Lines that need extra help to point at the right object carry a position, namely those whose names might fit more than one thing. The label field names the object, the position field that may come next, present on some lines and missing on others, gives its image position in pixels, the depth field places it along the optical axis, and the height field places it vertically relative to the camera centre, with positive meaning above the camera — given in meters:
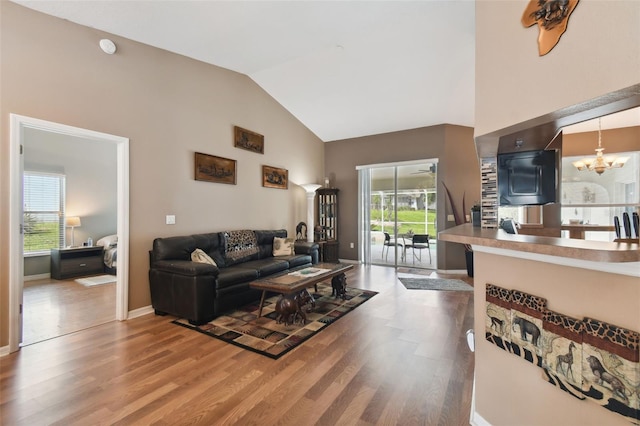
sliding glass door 6.00 +0.01
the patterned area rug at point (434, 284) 4.49 -1.22
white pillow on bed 5.55 -0.55
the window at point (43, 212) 5.11 +0.07
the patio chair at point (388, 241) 6.39 -0.63
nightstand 4.96 -0.89
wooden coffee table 2.94 -0.76
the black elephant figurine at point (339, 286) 3.95 -1.04
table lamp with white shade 5.47 -0.15
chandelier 3.22 +0.63
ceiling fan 5.93 +0.99
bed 5.37 -0.75
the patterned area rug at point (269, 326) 2.55 -1.22
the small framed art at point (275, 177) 5.30 +0.77
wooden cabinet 6.71 +0.02
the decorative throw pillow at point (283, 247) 4.90 -0.59
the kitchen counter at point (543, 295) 0.94 -0.34
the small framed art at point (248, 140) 4.66 +1.36
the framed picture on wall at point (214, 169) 4.07 +0.74
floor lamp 6.11 +0.25
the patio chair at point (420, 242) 5.88 -0.61
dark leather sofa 3.01 -0.76
